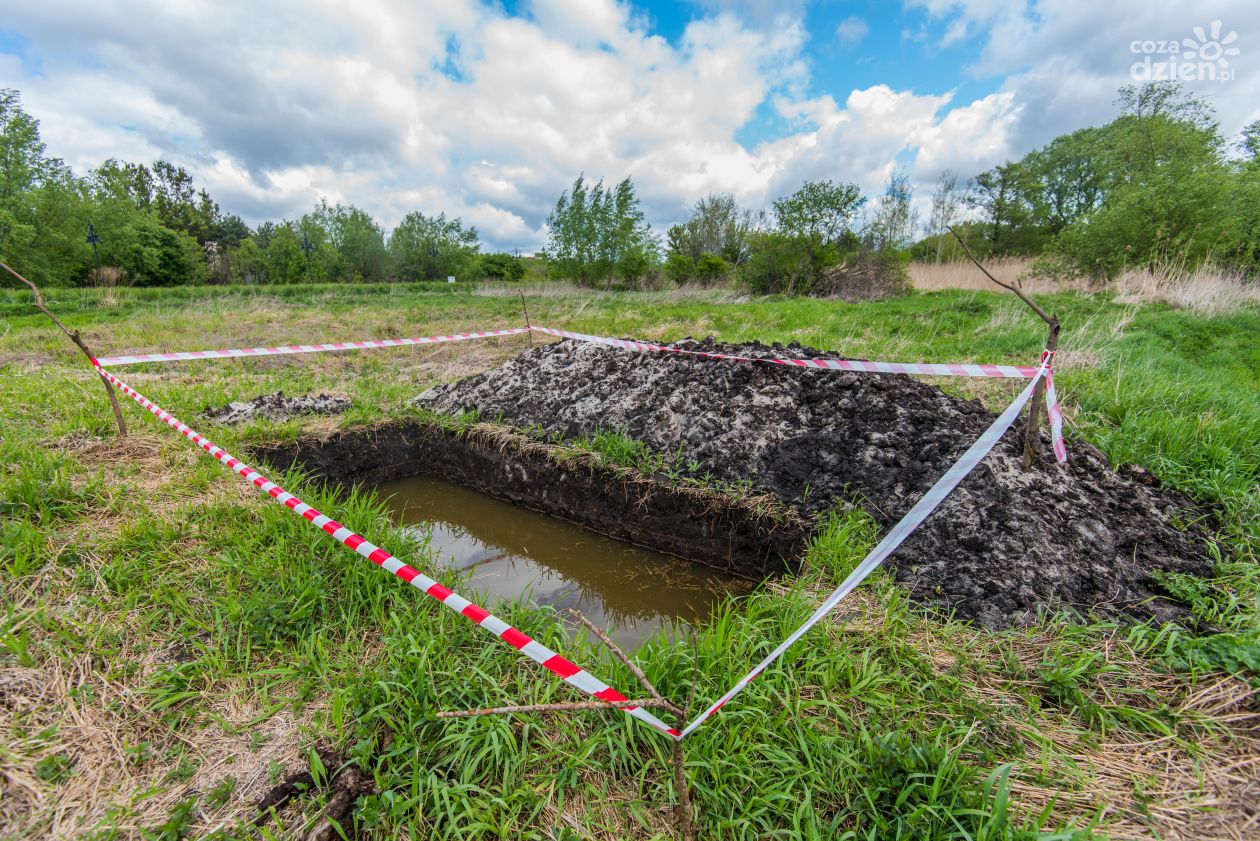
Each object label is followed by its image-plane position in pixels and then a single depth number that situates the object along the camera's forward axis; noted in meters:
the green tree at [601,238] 22.59
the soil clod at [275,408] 4.83
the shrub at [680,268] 22.89
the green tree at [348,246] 39.59
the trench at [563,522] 3.29
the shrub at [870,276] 14.11
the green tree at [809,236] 15.02
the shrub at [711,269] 21.36
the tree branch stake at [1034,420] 2.46
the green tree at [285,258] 38.16
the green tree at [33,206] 21.44
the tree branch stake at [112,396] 3.64
